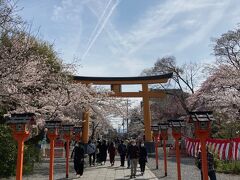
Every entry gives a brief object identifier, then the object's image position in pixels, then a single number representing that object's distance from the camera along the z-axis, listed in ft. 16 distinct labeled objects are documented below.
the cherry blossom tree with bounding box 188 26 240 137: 53.10
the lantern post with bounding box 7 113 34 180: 17.53
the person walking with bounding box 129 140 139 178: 32.21
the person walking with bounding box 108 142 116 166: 45.71
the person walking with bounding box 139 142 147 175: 35.01
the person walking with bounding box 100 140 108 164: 46.68
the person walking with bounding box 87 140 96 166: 44.48
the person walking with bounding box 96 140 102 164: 47.19
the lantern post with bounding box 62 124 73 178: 33.01
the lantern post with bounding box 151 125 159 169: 39.89
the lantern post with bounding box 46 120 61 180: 25.90
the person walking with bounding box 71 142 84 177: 32.86
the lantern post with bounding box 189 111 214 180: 18.46
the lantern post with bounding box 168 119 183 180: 27.82
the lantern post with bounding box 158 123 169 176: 34.61
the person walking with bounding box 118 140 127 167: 45.01
